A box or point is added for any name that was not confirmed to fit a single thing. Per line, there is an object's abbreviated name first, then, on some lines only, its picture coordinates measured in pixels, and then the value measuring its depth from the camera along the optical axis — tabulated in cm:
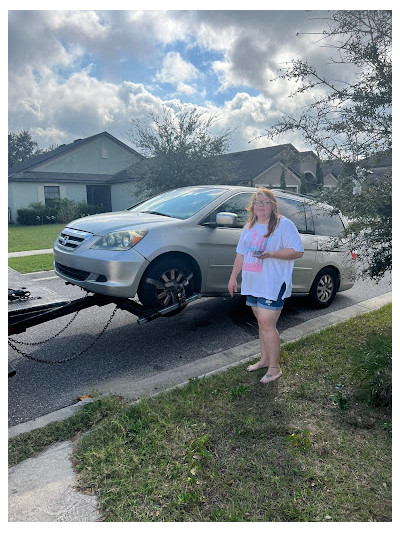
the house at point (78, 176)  2478
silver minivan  402
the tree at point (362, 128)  344
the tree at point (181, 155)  1477
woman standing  347
